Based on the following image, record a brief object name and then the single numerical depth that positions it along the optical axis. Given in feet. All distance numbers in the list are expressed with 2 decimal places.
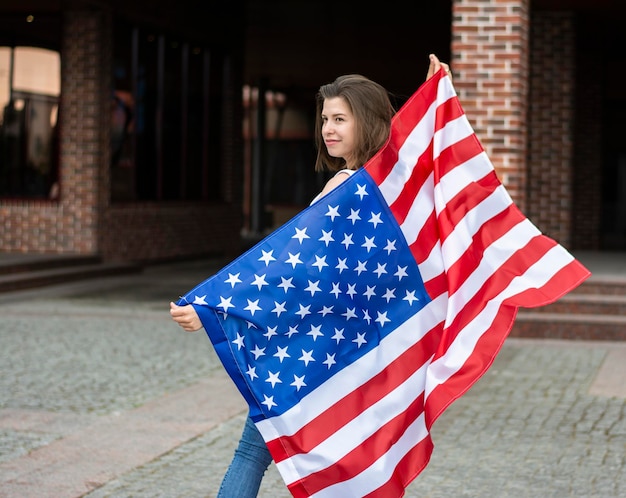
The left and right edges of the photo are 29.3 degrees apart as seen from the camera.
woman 12.84
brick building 37.04
